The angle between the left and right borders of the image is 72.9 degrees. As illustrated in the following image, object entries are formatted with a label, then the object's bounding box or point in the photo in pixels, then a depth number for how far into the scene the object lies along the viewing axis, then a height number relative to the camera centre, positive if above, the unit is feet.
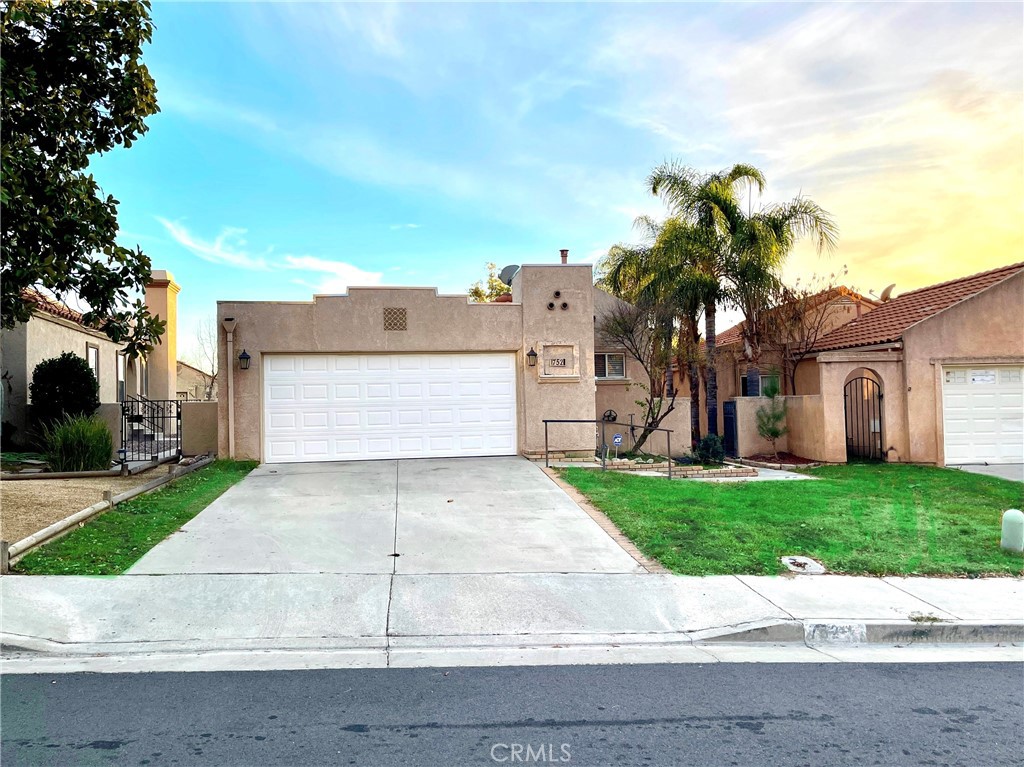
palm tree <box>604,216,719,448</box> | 55.62 +10.31
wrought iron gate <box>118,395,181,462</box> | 49.08 -1.18
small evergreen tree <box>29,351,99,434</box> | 47.39 +2.10
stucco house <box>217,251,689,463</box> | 46.60 +2.71
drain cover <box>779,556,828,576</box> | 22.80 -5.55
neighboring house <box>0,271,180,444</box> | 49.34 +5.53
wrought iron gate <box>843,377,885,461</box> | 52.24 -1.56
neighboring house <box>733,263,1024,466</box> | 49.96 +1.00
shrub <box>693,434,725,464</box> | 52.75 -3.58
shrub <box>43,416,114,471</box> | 39.37 -1.53
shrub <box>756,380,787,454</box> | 54.85 -1.49
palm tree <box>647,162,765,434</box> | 56.24 +16.22
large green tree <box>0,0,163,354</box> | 25.35 +11.40
